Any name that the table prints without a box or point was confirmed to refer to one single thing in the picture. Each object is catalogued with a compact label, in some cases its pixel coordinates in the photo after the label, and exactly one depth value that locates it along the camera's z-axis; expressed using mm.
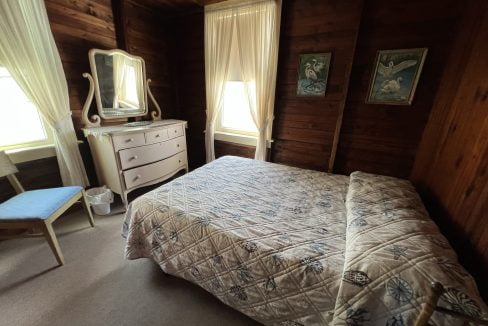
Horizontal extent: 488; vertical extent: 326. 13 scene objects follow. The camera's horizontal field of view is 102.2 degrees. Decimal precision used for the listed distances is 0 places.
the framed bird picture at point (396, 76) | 1839
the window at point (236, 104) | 2555
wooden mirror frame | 2109
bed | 727
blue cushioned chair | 1384
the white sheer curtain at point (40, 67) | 1589
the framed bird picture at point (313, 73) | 2158
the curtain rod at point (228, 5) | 2249
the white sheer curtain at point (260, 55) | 2211
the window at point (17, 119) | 1785
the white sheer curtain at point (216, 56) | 2457
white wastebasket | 2145
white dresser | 2068
